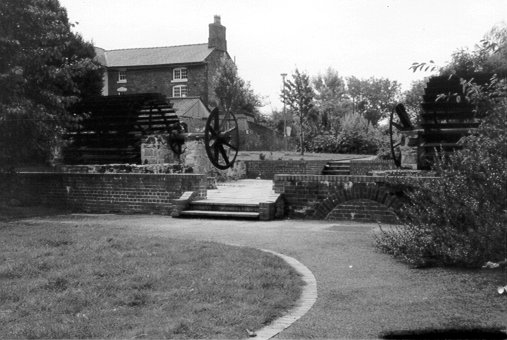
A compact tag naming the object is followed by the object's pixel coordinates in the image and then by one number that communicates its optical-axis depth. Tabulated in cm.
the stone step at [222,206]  1233
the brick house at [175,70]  4972
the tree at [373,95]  7680
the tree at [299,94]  3650
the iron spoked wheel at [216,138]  1565
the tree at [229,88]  4381
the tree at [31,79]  1244
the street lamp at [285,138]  4324
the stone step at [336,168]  2402
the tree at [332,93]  6236
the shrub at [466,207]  568
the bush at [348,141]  3912
